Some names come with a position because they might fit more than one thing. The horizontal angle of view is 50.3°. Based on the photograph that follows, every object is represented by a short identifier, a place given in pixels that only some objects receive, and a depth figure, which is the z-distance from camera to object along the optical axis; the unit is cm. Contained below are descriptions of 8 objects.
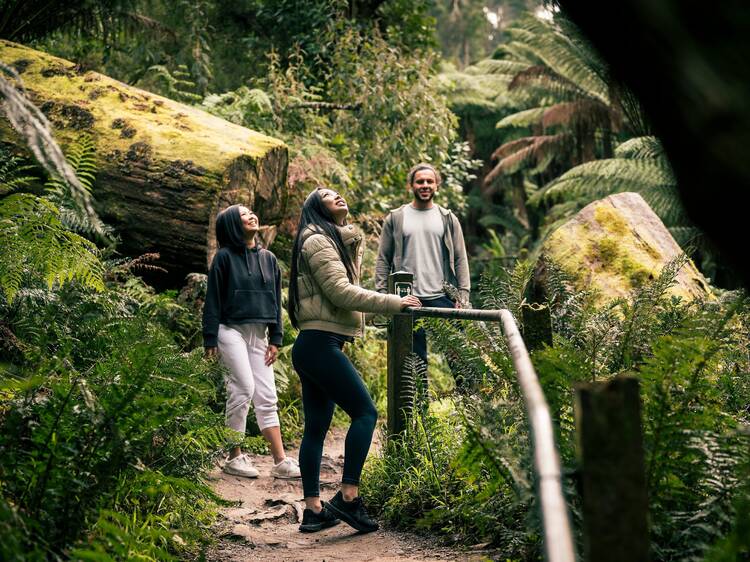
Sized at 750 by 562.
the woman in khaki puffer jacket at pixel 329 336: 481
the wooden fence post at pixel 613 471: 182
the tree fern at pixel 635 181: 1798
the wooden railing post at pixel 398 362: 544
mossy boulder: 826
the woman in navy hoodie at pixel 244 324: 631
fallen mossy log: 754
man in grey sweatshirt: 699
